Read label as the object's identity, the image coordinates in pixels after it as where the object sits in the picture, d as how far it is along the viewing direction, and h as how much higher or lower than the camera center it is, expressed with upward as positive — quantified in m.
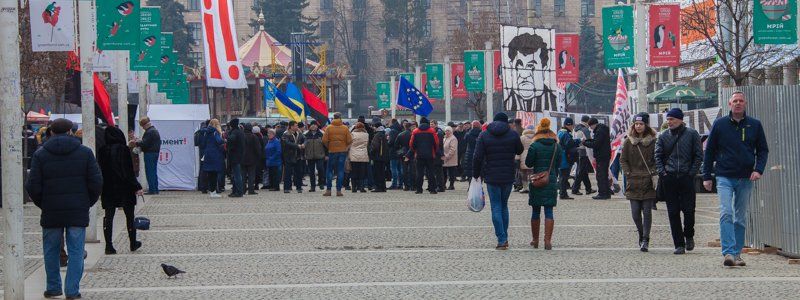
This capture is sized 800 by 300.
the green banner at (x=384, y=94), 81.44 +2.53
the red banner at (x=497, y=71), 58.84 +2.62
